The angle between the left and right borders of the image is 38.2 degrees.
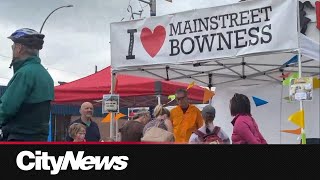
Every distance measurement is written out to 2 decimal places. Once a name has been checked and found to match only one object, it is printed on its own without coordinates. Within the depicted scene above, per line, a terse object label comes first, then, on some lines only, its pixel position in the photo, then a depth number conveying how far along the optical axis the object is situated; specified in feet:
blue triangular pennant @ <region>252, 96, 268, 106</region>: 23.72
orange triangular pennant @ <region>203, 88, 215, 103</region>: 24.53
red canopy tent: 24.67
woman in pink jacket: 13.08
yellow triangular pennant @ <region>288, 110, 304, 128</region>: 15.40
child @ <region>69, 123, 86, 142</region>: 14.43
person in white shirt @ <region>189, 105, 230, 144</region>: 14.26
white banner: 15.57
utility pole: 43.56
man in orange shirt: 18.20
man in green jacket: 8.74
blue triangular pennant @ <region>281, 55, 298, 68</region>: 19.61
